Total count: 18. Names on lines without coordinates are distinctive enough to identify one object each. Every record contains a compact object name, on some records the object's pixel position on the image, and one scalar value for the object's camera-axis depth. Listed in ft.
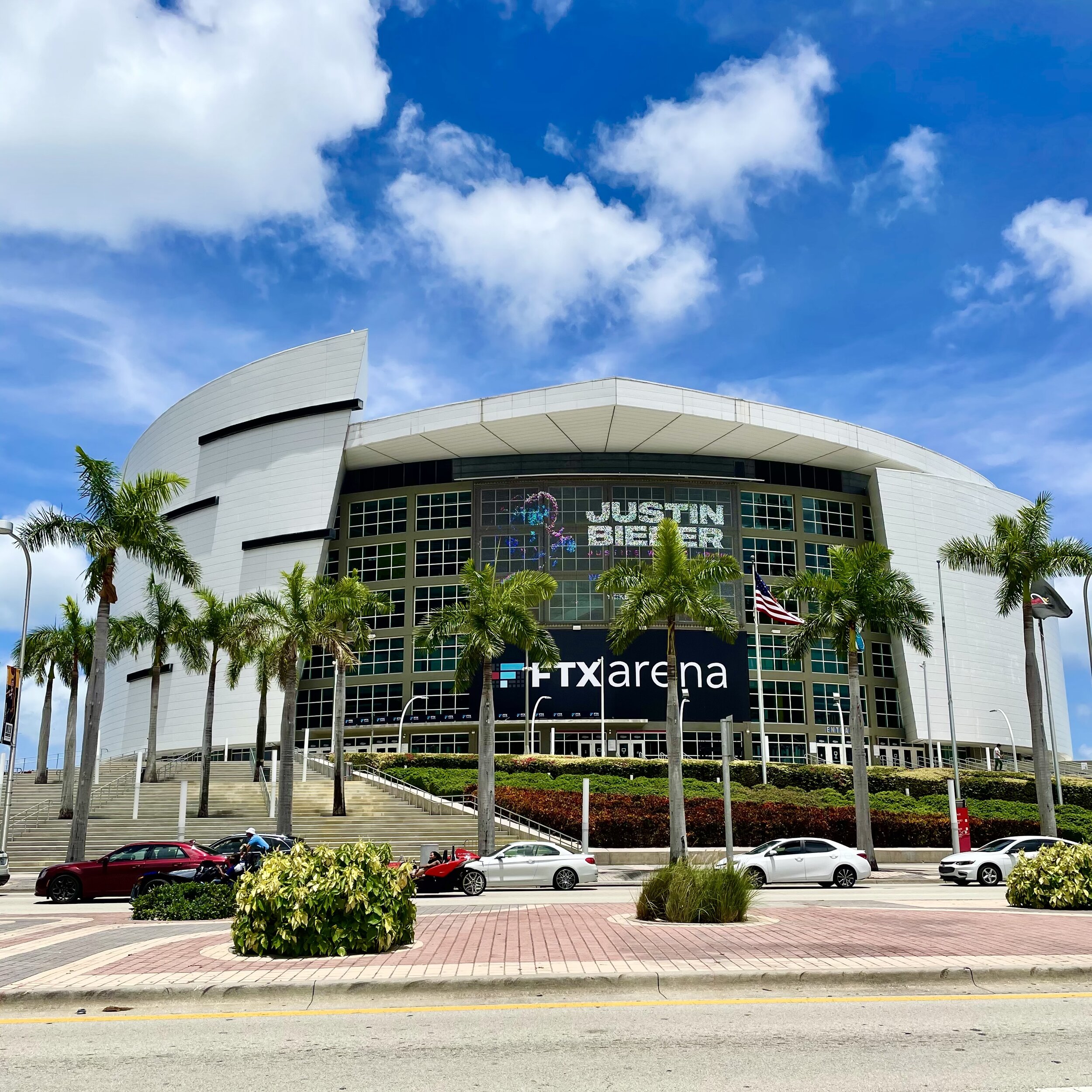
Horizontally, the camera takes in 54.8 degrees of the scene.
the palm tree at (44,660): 199.41
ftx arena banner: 224.74
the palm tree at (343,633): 139.95
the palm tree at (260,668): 160.04
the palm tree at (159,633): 171.22
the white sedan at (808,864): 97.91
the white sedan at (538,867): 93.76
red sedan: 83.30
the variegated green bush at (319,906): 38.75
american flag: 179.22
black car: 96.53
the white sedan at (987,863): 100.27
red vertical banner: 130.11
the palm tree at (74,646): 198.39
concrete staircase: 129.49
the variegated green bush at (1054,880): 62.18
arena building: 230.27
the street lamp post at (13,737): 117.70
